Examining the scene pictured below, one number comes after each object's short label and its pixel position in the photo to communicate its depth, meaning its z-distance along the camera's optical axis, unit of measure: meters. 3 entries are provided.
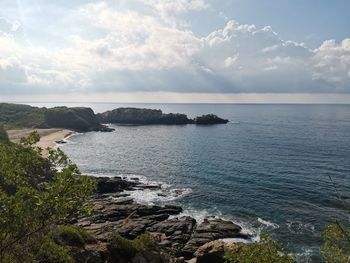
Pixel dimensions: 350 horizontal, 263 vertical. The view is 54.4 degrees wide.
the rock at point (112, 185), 78.88
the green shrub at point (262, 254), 21.08
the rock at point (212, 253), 42.09
